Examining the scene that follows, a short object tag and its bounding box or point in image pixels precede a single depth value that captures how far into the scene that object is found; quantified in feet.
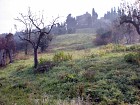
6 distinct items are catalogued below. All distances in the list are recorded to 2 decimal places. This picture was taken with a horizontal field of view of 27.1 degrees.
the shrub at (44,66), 84.03
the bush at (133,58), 73.19
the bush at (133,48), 103.86
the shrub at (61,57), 97.60
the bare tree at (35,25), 94.22
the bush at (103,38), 211.61
